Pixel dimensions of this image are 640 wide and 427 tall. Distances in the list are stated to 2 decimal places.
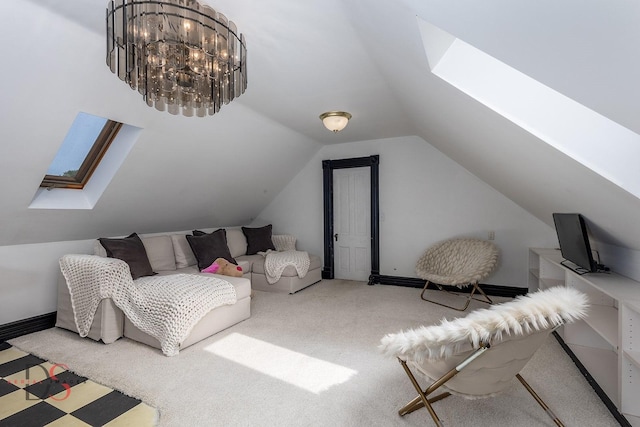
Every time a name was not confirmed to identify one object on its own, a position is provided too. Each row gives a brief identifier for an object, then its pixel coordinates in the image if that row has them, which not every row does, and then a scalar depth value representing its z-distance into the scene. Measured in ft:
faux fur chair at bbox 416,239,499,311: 12.37
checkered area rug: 6.08
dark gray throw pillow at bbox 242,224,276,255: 17.58
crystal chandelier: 4.65
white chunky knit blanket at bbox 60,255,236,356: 8.75
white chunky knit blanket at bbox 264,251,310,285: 15.03
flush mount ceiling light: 11.61
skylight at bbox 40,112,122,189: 9.67
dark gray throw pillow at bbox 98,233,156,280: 11.02
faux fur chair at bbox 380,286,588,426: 4.74
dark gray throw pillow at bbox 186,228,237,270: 13.99
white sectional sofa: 9.46
